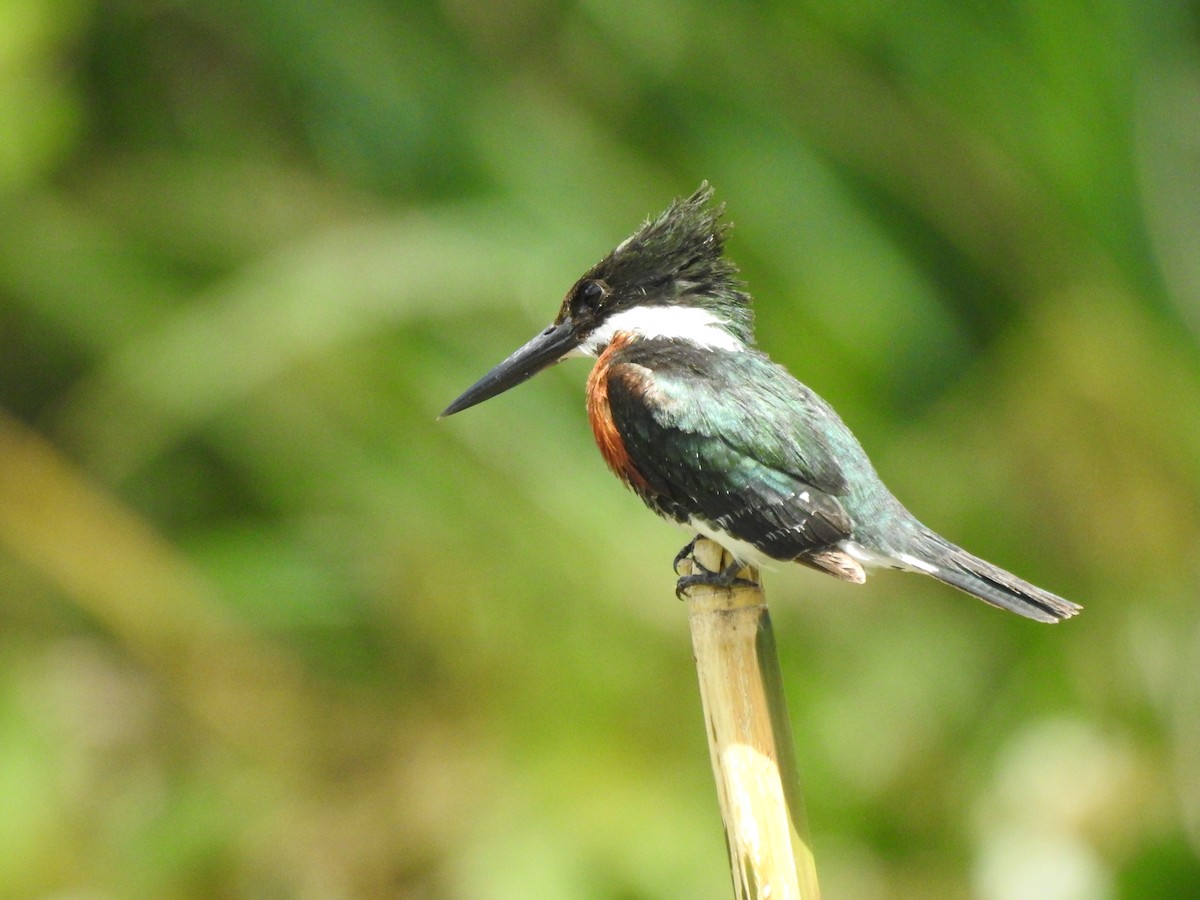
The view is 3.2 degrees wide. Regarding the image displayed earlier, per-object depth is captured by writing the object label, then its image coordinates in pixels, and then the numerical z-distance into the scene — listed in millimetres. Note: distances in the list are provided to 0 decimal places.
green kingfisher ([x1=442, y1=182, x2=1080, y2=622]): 7563
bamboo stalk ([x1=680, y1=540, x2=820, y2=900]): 7464
